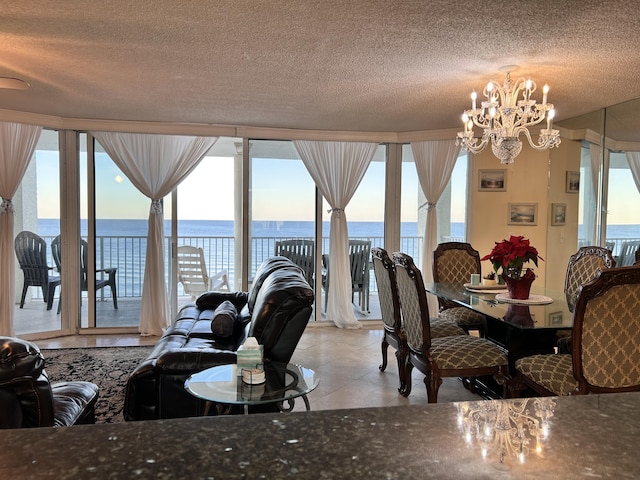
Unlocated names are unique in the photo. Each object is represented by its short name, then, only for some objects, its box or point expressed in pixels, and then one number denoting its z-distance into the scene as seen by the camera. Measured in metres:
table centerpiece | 3.43
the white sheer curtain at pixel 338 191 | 5.89
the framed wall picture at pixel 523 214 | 5.55
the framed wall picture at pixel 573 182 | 5.24
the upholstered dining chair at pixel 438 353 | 3.12
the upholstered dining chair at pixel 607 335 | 2.44
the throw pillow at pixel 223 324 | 3.39
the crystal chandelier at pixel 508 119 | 3.39
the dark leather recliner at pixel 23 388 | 1.79
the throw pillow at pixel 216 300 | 4.57
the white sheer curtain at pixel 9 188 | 4.98
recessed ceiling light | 3.65
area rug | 3.42
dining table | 3.00
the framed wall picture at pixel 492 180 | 5.62
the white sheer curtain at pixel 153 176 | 5.46
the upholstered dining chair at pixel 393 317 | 3.75
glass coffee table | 2.21
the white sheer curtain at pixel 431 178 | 5.80
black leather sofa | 2.63
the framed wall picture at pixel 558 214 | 5.42
